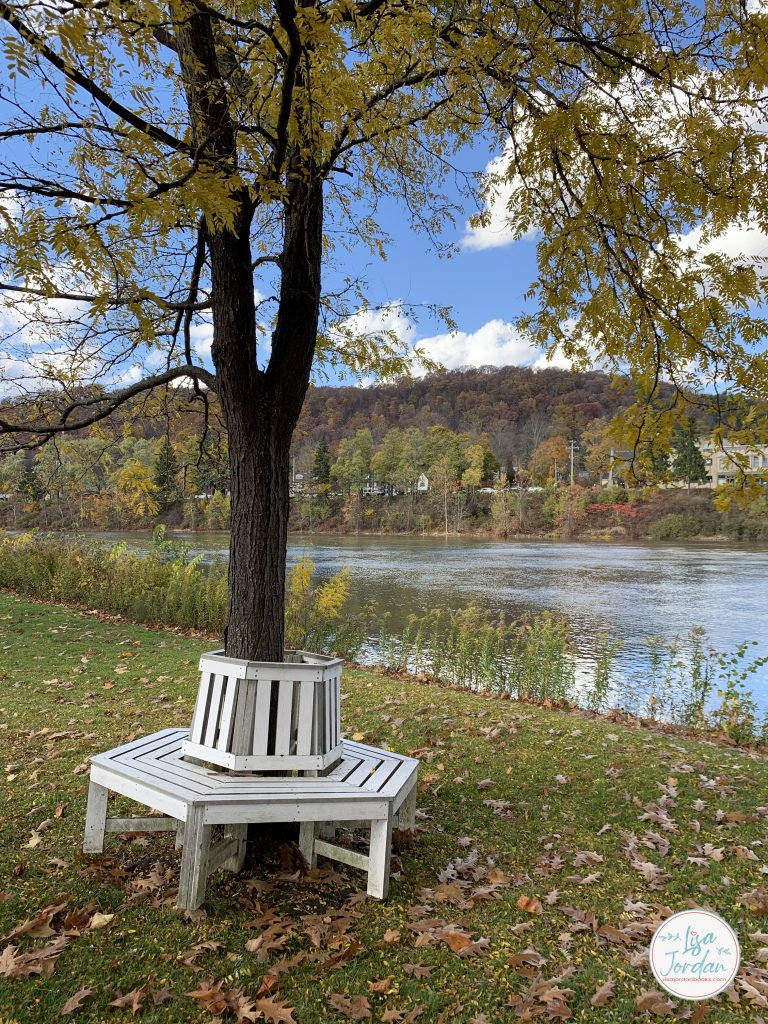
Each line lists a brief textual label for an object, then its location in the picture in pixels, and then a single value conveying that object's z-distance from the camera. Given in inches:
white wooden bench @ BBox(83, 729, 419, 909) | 96.6
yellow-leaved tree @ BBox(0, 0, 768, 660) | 90.6
